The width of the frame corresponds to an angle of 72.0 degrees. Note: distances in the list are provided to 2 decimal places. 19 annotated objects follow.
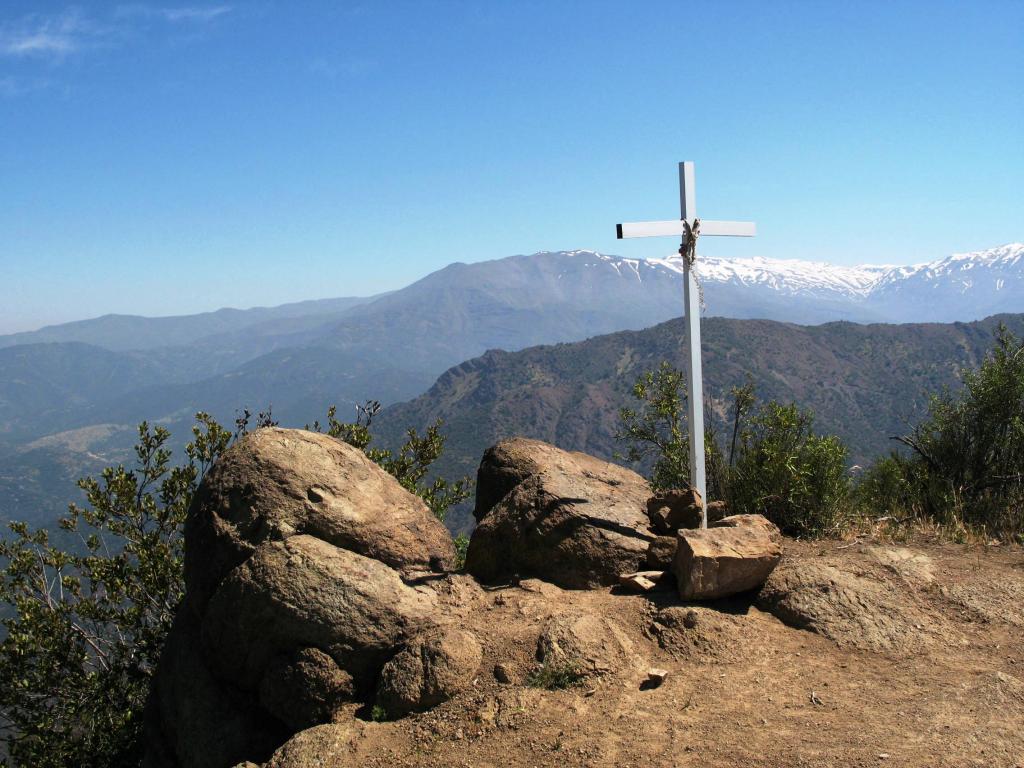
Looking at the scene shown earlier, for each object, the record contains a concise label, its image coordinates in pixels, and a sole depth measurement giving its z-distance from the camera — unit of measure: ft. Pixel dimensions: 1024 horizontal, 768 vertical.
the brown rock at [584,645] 19.48
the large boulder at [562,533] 24.70
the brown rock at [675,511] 25.58
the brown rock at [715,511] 26.81
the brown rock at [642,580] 23.25
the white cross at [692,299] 26.45
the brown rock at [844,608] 20.92
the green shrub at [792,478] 31.30
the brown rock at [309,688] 20.27
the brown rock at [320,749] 18.03
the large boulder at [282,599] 20.76
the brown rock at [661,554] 24.61
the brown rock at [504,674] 19.31
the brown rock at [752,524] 23.94
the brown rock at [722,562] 21.75
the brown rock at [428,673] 19.21
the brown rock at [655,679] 19.07
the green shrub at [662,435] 37.32
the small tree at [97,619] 30.76
